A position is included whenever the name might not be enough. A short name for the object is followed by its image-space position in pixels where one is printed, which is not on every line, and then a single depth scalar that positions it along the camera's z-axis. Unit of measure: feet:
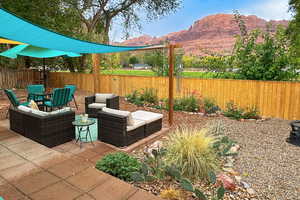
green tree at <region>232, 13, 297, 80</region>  20.26
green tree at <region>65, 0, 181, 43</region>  42.70
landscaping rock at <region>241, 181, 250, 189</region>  8.19
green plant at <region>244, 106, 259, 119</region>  19.19
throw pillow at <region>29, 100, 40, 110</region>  13.43
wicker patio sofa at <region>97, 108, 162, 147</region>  11.31
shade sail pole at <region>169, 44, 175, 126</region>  15.18
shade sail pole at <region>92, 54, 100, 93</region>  24.37
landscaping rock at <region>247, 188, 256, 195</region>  7.79
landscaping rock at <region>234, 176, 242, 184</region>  8.57
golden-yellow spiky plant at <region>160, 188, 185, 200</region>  7.02
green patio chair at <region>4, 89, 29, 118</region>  15.93
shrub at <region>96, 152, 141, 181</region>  8.33
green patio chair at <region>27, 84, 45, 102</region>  20.08
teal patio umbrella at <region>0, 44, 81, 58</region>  19.72
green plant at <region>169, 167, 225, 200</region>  6.59
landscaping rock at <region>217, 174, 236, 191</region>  7.89
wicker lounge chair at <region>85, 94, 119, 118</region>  17.52
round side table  11.63
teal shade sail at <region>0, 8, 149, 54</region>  7.11
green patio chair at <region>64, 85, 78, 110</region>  19.93
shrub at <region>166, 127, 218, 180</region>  8.58
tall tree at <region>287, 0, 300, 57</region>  35.55
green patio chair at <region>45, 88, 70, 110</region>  16.84
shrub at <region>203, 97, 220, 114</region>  20.07
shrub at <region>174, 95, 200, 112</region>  21.31
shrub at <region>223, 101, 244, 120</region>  19.23
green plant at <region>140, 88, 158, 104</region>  24.49
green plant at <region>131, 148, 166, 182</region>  7.78
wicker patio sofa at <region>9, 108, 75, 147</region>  11.05
